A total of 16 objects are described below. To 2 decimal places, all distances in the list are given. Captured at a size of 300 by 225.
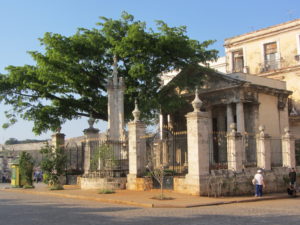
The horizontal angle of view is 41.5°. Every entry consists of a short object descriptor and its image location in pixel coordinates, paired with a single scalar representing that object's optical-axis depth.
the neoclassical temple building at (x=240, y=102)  25.66
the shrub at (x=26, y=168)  21.48
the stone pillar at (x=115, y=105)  20.92
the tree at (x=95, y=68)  23.48
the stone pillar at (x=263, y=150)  18.23
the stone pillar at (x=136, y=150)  18.17
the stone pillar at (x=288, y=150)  19.59
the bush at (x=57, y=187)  19.21
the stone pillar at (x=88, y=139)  20.92
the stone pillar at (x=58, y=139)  23.40
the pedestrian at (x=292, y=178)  17.30
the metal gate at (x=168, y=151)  18.12
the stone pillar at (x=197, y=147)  15.47
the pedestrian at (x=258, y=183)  16.41
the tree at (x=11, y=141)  101.10
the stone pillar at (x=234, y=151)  16.91
